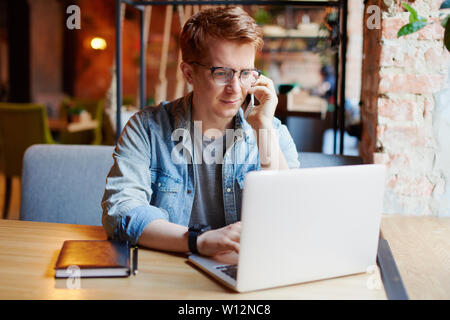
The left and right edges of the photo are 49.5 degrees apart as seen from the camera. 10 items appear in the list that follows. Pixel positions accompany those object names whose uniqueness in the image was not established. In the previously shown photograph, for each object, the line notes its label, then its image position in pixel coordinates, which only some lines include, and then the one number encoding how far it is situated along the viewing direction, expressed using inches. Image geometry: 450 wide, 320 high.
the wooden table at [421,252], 39.4
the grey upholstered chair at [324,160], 64.4
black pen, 37.3
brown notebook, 36.4
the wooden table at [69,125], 173.2
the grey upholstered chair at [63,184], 64.7
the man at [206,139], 50.3
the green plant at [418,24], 36.9
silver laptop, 31.7
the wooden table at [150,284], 33.6
